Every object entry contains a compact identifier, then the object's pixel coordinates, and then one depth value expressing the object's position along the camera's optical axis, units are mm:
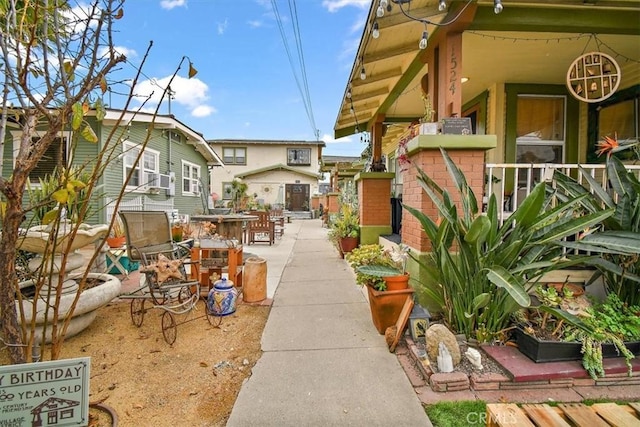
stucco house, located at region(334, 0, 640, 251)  3236
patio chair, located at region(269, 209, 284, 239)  11021
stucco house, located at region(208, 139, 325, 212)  22875
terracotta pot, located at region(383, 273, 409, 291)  3049
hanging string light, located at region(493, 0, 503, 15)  2858
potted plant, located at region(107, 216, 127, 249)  5539
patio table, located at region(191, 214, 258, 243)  6648
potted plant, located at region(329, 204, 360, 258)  6773
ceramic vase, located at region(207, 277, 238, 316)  3547
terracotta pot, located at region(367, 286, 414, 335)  3012
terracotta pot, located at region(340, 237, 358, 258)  6762
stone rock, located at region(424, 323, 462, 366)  2387
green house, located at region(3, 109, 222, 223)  8992
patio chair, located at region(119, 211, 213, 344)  3174
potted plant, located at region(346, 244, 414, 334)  3012
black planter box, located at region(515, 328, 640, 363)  2365
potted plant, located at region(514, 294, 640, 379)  2320
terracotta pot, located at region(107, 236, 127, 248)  5531
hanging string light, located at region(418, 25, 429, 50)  3043
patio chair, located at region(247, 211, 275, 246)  8953
